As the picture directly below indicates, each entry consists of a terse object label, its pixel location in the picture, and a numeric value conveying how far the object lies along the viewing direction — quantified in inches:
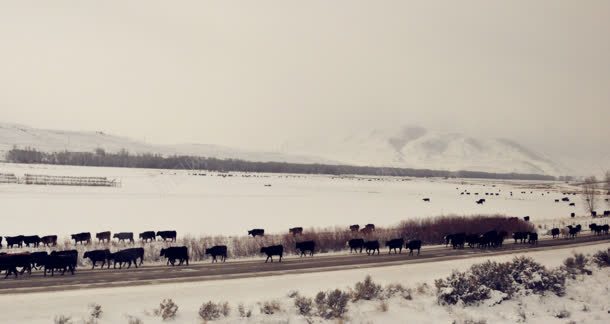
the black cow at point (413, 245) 1359.5
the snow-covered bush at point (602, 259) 1279.5
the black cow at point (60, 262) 962.1
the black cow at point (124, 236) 1464.1
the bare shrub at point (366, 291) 867.9
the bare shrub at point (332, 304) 787.4
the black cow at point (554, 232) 1860.5
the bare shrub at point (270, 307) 771.9
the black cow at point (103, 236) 1446.9
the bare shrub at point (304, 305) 783.7
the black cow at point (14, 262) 932.1
